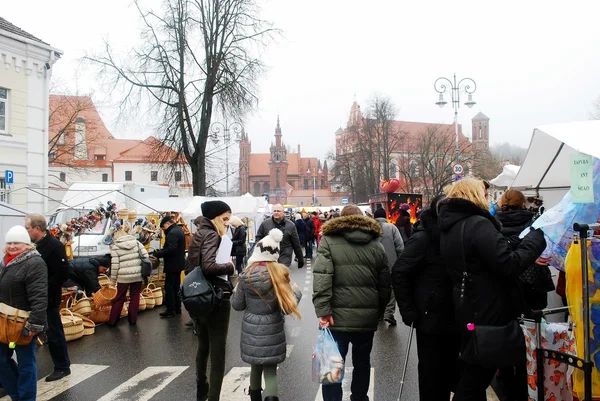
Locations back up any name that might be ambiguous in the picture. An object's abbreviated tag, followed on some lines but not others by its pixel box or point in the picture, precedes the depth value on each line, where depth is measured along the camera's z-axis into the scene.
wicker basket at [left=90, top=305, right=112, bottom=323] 9.95
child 4.91
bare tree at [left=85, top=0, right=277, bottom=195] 24.25
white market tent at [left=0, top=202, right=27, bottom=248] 9.30
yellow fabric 3.86
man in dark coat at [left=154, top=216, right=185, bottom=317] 10.58
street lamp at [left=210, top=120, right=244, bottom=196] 25.34
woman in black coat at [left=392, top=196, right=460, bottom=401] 4.34
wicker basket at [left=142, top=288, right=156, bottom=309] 11.60
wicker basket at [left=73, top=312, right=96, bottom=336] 9.09
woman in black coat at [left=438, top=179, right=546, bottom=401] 3.64
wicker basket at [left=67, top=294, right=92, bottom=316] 9.36
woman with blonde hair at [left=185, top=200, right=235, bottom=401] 5.31
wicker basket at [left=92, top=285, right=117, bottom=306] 9.97
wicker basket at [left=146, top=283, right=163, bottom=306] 11.88
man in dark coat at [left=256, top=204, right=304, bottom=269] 9.49
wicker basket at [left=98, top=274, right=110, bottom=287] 11.52
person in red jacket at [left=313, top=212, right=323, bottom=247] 28.25
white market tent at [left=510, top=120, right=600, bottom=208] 3.92
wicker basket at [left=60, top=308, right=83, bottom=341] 8.52
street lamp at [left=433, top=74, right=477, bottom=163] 30.23
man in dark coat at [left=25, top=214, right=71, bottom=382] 6.34
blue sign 17.87
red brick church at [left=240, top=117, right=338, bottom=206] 140.25
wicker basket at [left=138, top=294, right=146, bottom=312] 11.27
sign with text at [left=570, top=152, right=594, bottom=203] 3.89
